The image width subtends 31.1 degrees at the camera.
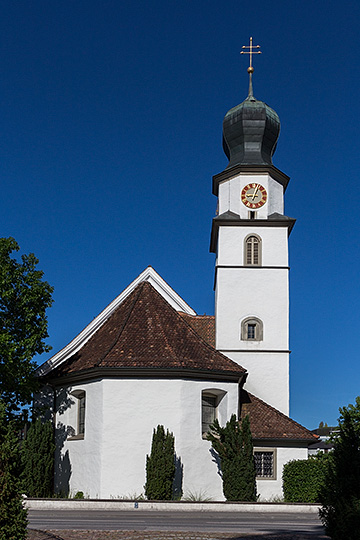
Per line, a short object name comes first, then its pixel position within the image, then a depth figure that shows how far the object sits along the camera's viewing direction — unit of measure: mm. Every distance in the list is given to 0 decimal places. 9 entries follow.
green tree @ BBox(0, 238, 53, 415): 23531
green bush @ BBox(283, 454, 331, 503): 25000
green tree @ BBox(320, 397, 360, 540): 11609
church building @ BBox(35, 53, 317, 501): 24062
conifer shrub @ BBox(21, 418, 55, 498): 24406
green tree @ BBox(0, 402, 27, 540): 10789
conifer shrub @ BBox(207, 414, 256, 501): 23516
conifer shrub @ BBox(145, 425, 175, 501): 22688
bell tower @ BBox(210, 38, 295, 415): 30062
